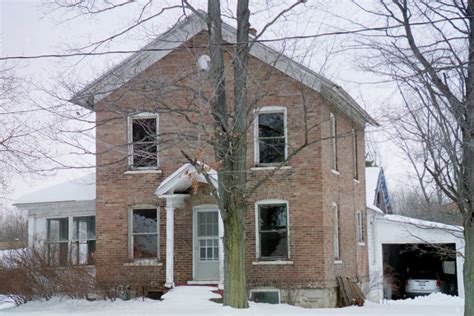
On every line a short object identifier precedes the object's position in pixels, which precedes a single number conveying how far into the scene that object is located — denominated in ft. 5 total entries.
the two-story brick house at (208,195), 72.74
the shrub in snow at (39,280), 72.64
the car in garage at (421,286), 113.19
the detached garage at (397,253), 96.94
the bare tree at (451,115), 48.16
